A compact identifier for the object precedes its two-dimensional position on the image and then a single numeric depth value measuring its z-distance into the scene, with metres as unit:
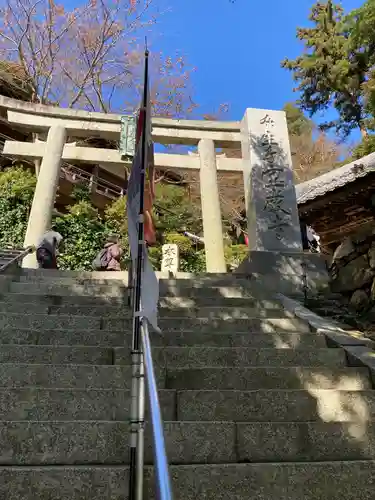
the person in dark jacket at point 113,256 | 7.62
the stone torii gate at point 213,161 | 7.08
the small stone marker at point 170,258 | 10.67
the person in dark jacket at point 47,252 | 7.02
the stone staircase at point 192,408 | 2.00
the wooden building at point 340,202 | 5.82
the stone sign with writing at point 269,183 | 7.08
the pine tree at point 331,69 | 16.52
